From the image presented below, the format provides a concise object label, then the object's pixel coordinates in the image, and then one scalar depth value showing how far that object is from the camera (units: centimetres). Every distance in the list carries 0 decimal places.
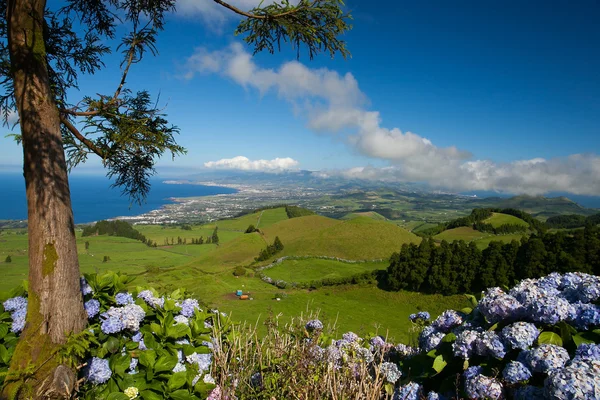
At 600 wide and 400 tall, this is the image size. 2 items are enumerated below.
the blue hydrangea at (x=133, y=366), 292
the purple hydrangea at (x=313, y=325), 374
